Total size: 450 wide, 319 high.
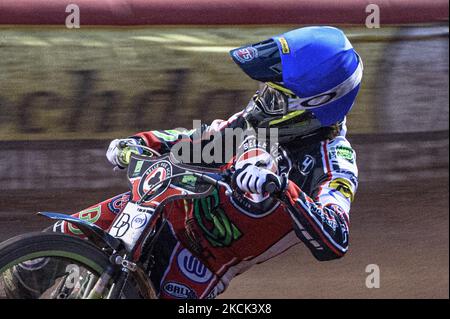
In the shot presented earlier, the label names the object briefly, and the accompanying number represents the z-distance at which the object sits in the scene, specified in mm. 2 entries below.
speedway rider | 6812
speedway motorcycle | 6277
